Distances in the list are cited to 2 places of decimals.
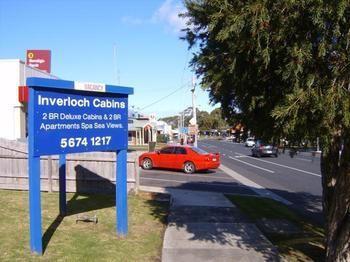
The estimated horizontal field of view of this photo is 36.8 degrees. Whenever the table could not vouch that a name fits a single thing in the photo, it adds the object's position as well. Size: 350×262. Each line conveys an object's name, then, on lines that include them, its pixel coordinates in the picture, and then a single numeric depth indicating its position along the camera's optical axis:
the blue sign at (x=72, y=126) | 7.47
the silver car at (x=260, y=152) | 43.97
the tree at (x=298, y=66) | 5.21
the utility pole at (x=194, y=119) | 51.81
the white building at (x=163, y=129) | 132.12
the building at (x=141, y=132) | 92.75
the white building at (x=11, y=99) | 22.77
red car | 27.08
